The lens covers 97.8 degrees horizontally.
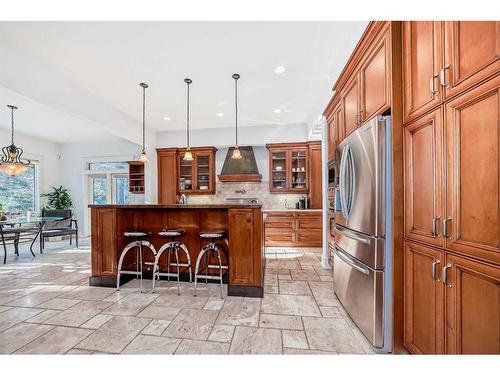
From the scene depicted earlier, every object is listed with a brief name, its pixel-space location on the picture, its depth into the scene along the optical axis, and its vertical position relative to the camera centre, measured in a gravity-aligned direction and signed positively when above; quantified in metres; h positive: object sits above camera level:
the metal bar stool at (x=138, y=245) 2.78 -0.76
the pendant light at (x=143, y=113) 3.53 +1.60
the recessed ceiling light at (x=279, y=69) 3.06 +1.69
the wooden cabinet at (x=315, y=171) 5.24 +0.40
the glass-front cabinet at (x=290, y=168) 5.39 +0.48
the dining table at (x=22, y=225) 4.09 -0.79
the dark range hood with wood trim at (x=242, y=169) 5.56 +0.49
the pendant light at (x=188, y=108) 3.37 +1.62
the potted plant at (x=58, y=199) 6.28 -0.30
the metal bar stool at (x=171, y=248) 2.71 -0.76
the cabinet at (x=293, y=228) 4.94 -0.93
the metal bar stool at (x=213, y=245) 2.58 -0.69
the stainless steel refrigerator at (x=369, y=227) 1.62 -0.32
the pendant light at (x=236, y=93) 3.25 +1.66
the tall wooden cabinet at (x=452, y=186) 1.01 +0.00
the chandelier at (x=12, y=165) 4.03 +0.46
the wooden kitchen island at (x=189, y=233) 2.59 -0.58
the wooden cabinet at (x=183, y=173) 5.73 +0.40
